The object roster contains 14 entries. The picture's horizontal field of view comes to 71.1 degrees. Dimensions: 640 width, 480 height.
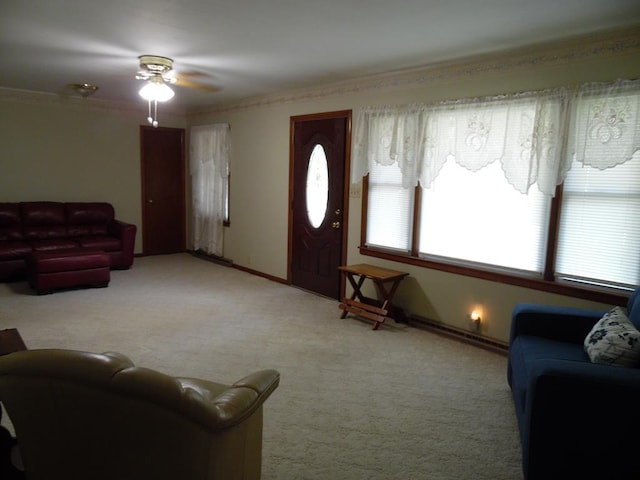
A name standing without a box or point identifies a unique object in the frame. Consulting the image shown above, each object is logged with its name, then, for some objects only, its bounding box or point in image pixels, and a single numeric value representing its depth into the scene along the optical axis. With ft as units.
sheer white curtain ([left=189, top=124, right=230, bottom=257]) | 21.94
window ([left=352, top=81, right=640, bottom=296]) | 10.03
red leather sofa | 17.94
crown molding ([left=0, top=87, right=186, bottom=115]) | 19.61
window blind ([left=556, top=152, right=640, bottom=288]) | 9.91
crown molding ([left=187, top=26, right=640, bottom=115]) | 9.89
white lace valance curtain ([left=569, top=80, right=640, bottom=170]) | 9.64
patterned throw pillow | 6.82
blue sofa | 5.88
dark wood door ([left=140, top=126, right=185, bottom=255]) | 23.81
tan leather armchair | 4.25
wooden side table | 13.67
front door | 16.26
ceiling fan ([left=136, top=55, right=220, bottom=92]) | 12.86
